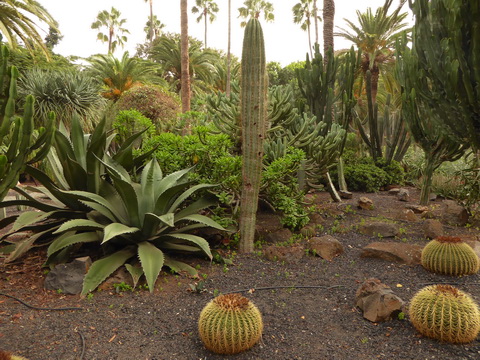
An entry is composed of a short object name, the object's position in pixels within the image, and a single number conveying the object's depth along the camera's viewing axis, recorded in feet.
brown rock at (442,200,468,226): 20.89
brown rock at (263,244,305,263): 15.57
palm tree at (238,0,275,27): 113.60
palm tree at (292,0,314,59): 115.85
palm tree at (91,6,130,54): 118.52
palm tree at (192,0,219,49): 117.39
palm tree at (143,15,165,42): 128.88
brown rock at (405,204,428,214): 23.43
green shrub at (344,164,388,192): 33.42
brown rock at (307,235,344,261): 15.96
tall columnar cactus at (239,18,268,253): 14.93
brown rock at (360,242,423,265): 15.23
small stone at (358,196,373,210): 24.32
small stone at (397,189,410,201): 28.84
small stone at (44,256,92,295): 12.43
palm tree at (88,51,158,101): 64.54
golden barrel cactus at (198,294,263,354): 9.30
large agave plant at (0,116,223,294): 13.25
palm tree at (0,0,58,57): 48.02
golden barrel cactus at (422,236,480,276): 13.65
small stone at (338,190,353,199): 28.53
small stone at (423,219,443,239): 18.29
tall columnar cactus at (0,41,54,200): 10.51
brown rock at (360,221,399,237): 18.48
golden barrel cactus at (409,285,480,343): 9.62
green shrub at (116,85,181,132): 43.55
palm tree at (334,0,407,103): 59.62
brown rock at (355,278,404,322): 10.87
